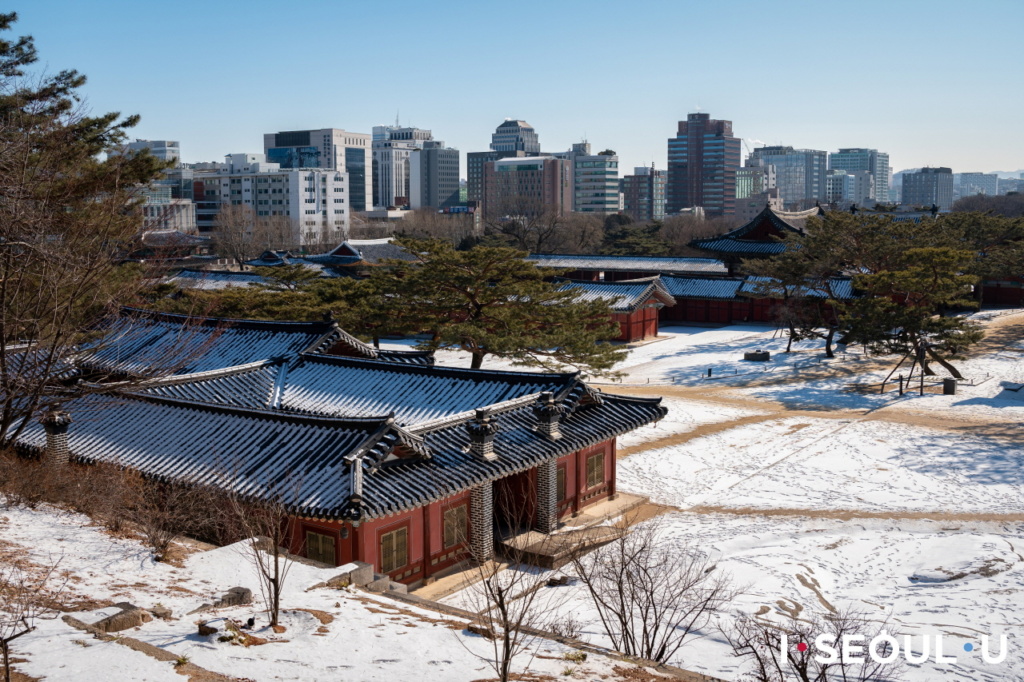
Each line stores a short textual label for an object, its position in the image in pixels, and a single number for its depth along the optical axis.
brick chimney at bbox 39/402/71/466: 19.95
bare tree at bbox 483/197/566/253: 94.06
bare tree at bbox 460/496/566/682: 11.15
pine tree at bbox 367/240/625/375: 31.44
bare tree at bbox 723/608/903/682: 13.26
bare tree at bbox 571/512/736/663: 13.58
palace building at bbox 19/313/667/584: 17.77
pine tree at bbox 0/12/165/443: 12.88
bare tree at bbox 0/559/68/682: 11.49
